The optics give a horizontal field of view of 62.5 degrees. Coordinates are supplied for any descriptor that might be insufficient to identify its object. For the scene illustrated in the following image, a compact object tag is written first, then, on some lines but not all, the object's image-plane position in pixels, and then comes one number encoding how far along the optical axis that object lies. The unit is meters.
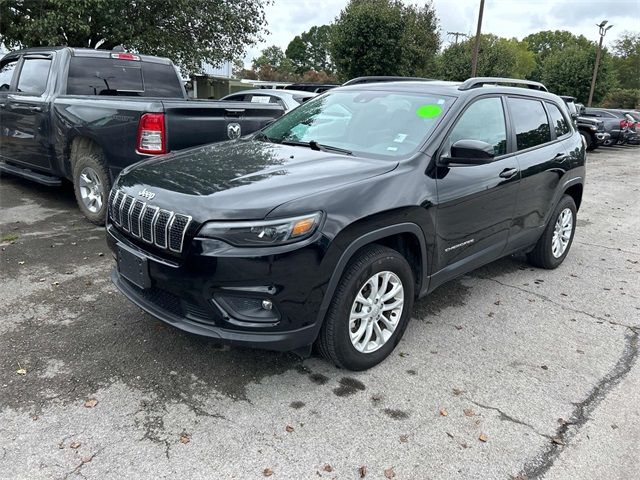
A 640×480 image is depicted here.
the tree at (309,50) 94.50
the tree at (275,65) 65.81
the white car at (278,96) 8.45
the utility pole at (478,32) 20.23
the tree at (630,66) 73.44
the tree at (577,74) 35.44
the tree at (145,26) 12.04
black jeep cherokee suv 2.74
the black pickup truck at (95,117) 5.05
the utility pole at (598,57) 33.53
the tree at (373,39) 20.58
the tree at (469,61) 26.17
